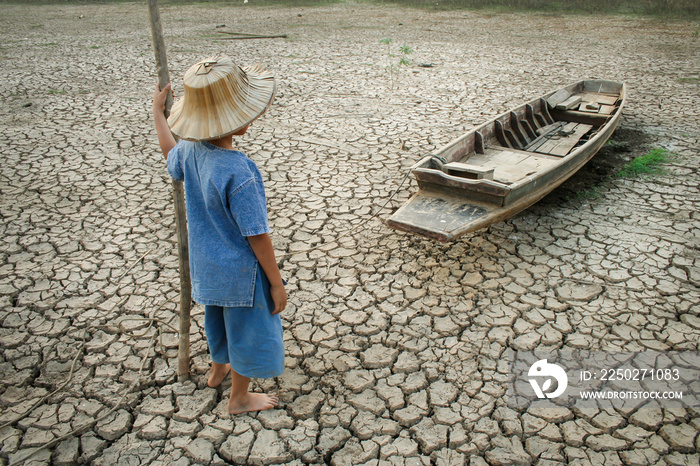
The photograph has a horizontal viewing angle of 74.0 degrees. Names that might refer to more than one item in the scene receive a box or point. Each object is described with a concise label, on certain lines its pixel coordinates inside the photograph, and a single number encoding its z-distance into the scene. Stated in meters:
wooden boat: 3.76
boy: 1.95
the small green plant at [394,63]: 9.20
